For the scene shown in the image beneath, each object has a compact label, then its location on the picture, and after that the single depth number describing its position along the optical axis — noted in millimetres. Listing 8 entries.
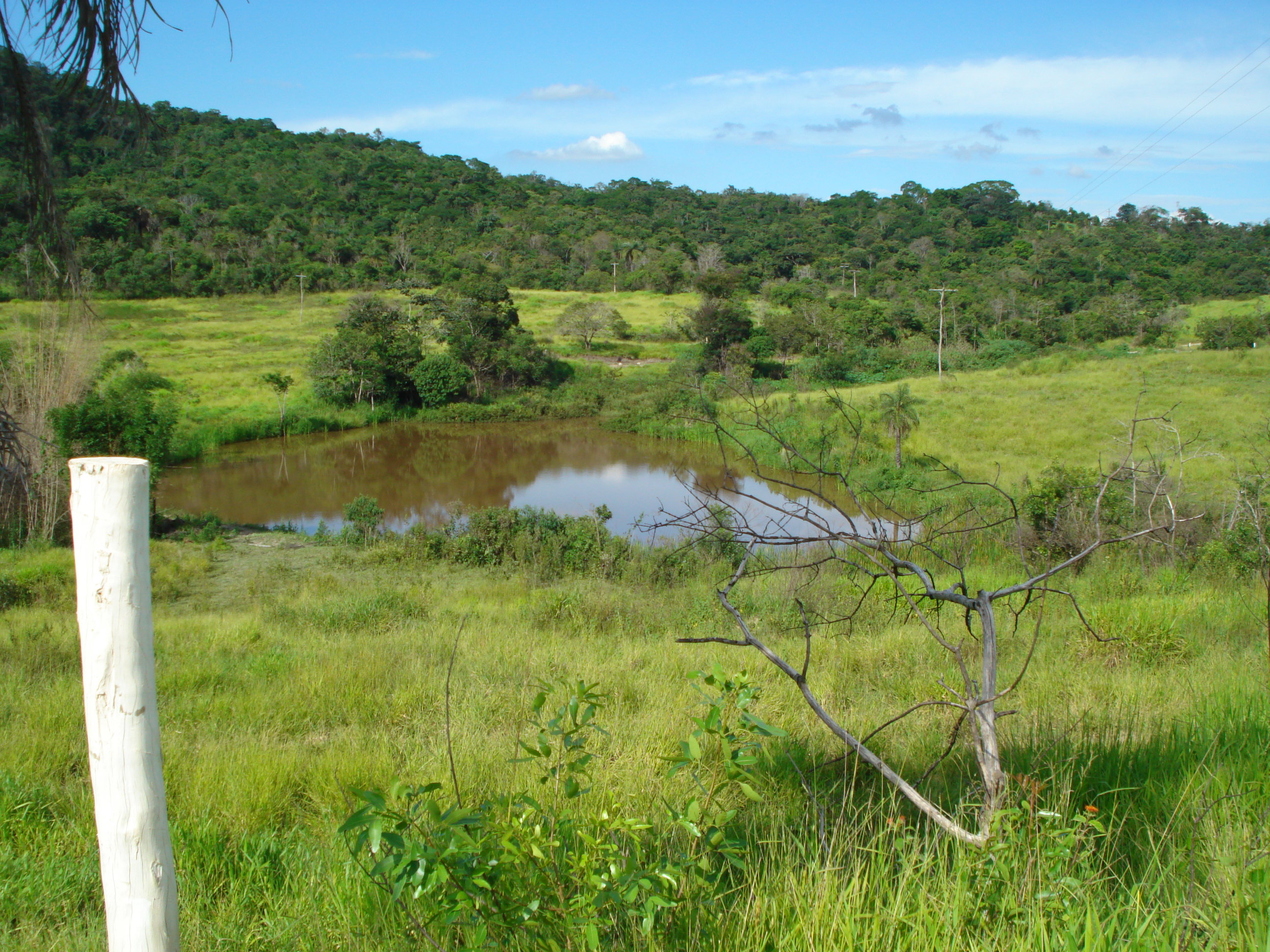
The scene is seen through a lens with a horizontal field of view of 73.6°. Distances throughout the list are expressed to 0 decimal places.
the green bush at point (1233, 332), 37969
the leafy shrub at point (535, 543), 12867
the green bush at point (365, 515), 15984
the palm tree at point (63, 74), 2451
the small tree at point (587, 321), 43781
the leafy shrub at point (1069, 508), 9461
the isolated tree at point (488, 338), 35406
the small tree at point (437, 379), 33156
